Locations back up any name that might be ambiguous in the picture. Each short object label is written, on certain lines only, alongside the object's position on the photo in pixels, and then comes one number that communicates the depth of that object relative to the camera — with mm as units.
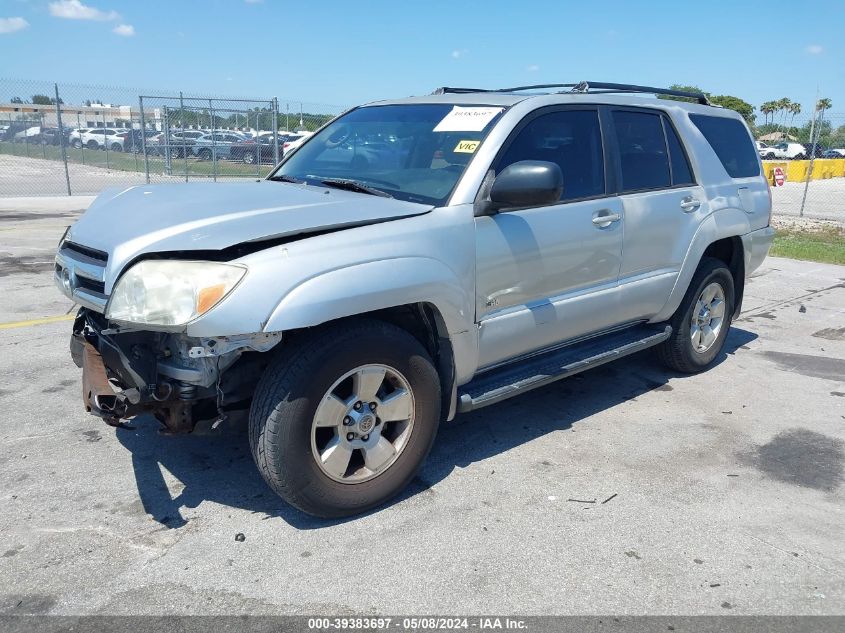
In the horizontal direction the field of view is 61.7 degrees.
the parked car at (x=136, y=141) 20734
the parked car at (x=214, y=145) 18609
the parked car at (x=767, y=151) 44275
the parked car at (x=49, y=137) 24920
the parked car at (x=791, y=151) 47438
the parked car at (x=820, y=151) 39169
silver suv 2842
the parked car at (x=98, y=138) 28844
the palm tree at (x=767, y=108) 89062
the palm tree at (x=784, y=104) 86544
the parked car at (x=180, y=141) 18609
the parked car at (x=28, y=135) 24438
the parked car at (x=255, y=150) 19250
